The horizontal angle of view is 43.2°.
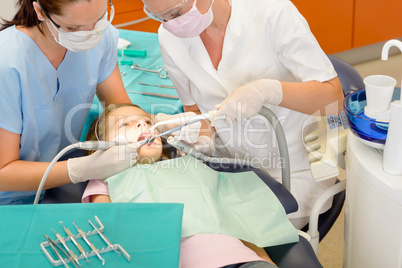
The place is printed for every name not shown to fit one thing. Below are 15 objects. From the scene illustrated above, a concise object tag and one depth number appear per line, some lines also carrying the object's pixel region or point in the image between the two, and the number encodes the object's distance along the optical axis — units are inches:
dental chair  54.9
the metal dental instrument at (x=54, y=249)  46.5
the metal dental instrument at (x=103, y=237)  47.8
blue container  50.2
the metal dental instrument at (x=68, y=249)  46.8
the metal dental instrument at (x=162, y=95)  82.3
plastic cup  49.0
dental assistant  60.0
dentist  60.2
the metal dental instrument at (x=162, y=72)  88.7
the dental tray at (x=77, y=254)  46.7
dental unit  47.8
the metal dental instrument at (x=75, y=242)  47.1
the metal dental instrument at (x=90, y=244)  46.7
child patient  52.5
